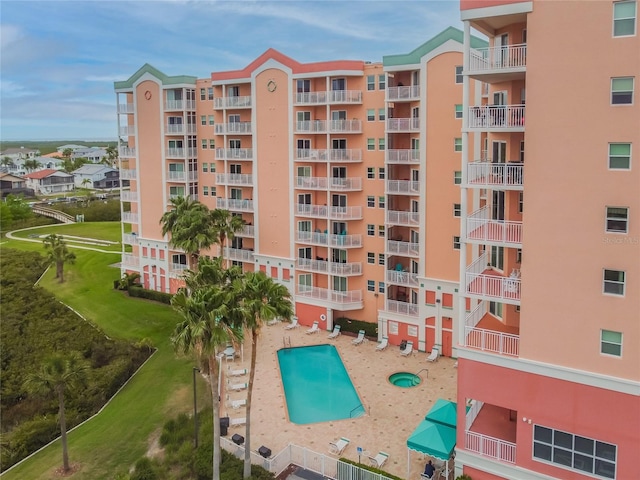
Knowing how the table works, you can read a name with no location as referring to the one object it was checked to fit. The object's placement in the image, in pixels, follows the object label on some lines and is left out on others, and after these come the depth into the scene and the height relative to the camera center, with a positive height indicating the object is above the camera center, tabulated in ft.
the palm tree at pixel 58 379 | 84.07 -28.27
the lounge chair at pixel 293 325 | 135.85 -33.11
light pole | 84.74 -35.77
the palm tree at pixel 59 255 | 177.17 -20.92
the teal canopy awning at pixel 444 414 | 74.74 -30.40
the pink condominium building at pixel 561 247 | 58.85 -6.90
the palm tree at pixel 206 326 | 65.72 -16.15
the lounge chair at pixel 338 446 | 81.06 -37.19
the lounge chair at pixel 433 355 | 113.70 -34.05
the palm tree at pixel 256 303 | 69.87 -14.71
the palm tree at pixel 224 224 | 135.74 -9.03
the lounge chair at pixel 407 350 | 116.98 -33.91
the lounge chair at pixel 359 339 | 124.53 -33.65
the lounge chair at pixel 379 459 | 77.10 -37.24
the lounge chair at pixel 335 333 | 128.67 -33.22
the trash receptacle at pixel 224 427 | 86.33 -36.38
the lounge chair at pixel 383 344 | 120.98 -33.84
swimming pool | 95.14 -37.09
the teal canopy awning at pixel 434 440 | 71.71 -32.58
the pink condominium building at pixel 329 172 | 112.88 +3.29
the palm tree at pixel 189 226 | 127.95 -9.00
